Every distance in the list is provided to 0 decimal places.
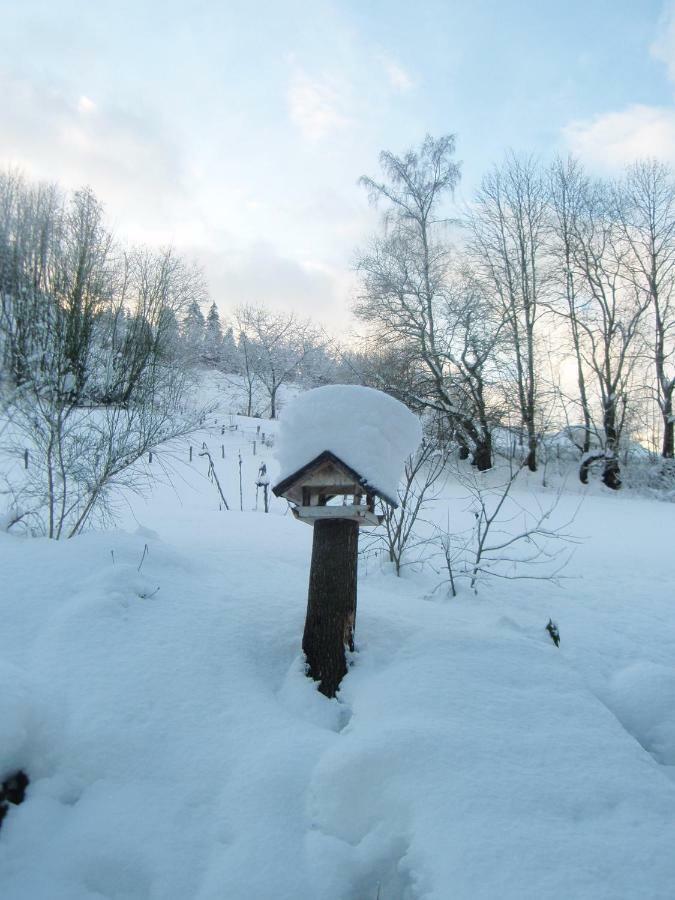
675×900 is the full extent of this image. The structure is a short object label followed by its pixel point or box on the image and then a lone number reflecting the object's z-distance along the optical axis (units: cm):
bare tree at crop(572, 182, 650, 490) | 1683
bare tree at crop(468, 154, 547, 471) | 1695
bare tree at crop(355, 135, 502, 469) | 1620
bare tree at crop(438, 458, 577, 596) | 521
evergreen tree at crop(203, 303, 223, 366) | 4424
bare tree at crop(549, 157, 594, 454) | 1711
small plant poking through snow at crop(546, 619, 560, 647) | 399
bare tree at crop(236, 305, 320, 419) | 3847
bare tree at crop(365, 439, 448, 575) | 556
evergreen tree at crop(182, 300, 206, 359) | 3303
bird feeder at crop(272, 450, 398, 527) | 299
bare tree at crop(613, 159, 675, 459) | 1641
